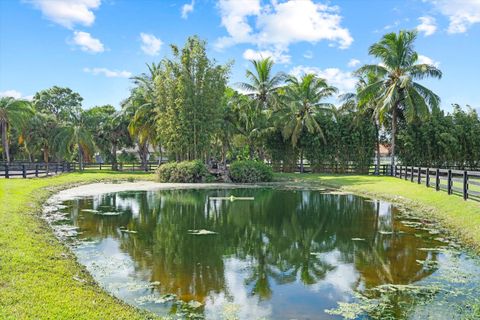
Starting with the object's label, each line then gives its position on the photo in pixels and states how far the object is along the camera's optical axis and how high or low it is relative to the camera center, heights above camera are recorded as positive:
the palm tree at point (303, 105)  35.75 +4.95
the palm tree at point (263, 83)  36.19 +6.76
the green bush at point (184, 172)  29.06 -0.83
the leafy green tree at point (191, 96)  31.45 +4.89
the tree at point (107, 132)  43.03 +2.78
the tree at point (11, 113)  36.69 +3.83
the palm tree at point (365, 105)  33.23 +4.81
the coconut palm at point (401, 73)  29.27 +6.48
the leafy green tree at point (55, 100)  60.66 +8.72
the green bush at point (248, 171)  29.91 -0.69
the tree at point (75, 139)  39.44 +1.79
